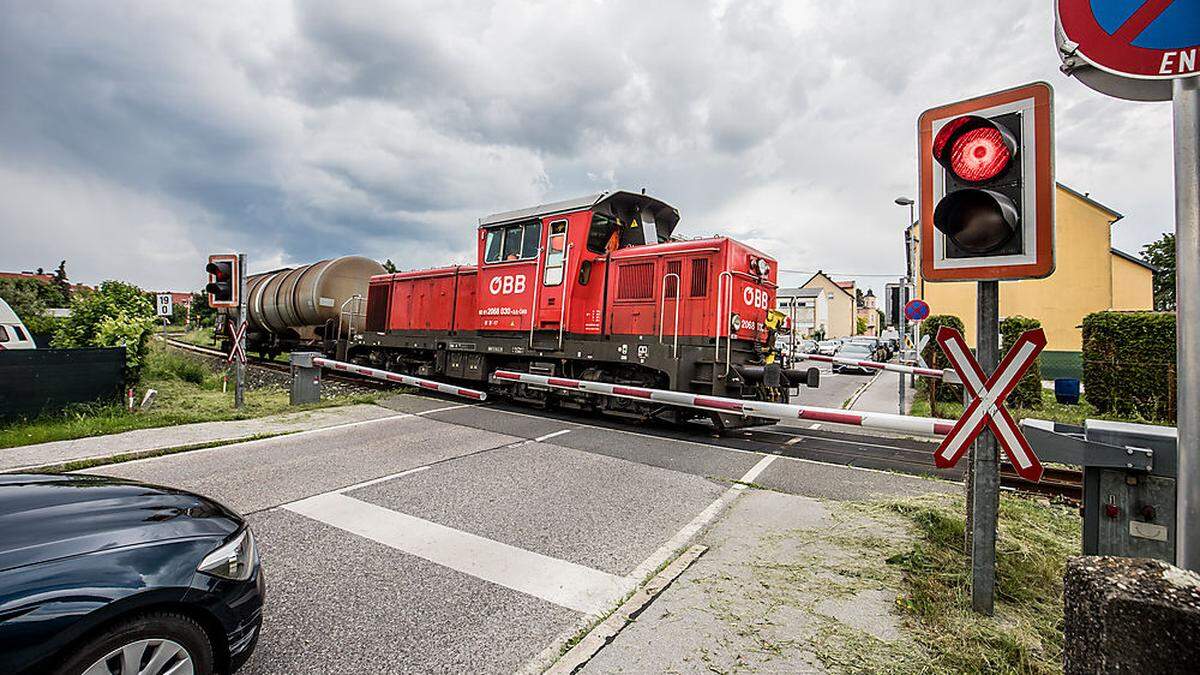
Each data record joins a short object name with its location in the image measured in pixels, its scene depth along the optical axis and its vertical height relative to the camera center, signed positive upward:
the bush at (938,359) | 13.77 +0.59
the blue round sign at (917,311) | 13.22 +1.68
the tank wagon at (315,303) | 17.03 +1.46
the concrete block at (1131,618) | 1.27 -0.54
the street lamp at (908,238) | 19.97 +6.03
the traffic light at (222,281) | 10.70 +1.21
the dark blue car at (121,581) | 1.97 -0.96
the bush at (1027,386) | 13.74 +0.02
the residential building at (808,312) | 61.81 +7.05
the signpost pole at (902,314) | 14.14 +1.70
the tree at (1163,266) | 42.72 +10.01
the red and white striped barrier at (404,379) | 9.98 -0.52
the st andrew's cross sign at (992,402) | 2.80 -0.09
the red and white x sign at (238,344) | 10.49 +0.02
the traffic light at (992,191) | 2.78 +1.00
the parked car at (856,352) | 27.78 +1.32
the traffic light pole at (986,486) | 2.99 -0.54
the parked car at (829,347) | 33.97 +1.98
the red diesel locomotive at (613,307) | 8.94 +1.04
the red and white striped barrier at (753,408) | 5.04 -0.41
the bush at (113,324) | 10.27 +0.27
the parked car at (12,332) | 11.94 +0.04
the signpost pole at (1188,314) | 1.88 +0.28
